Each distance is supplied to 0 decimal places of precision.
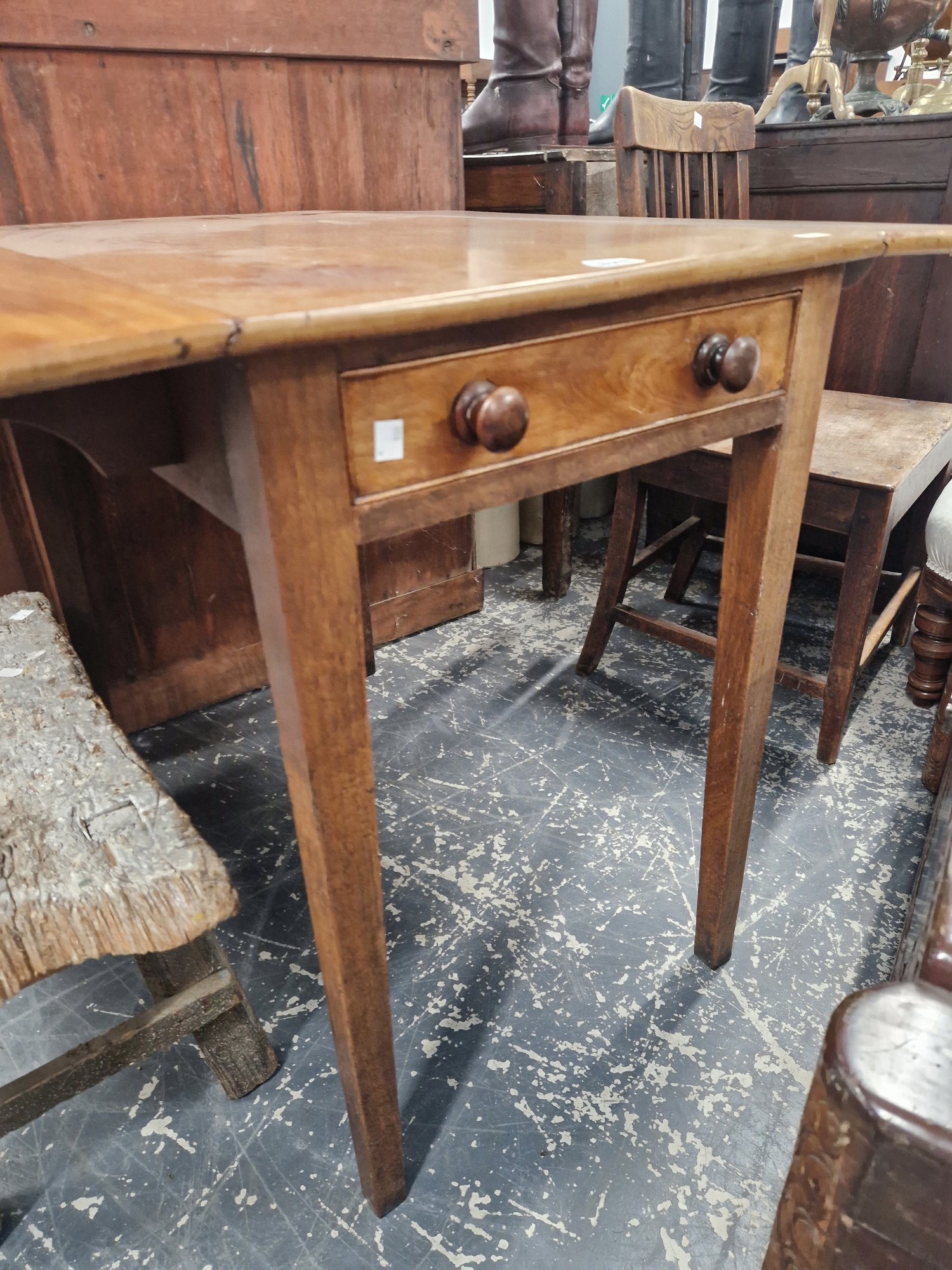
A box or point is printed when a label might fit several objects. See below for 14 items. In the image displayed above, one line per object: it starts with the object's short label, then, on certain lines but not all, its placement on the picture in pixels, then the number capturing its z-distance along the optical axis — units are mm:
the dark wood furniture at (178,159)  1275
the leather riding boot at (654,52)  2523
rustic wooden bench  683
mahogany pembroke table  499
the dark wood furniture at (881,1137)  357
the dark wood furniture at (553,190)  1834
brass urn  1748
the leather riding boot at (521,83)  2068
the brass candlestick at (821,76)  1854
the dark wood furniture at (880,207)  1756
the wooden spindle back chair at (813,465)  1337
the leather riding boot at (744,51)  2426
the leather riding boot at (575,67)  2201
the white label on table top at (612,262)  611
